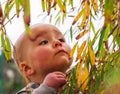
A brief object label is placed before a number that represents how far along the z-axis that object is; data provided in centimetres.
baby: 133
